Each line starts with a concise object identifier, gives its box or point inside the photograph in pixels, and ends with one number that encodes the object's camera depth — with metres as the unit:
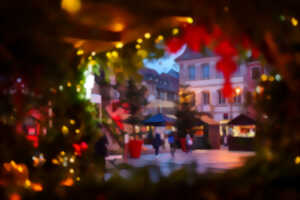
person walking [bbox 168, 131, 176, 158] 19.47
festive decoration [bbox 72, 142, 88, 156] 5.27
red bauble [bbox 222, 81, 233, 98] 2.89
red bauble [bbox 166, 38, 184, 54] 3.96
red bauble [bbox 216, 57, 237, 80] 2.93
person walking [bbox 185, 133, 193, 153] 21.78
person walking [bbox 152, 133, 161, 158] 19.25
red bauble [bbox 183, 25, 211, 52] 3.43
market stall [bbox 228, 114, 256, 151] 22.25
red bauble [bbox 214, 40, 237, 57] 2.87
